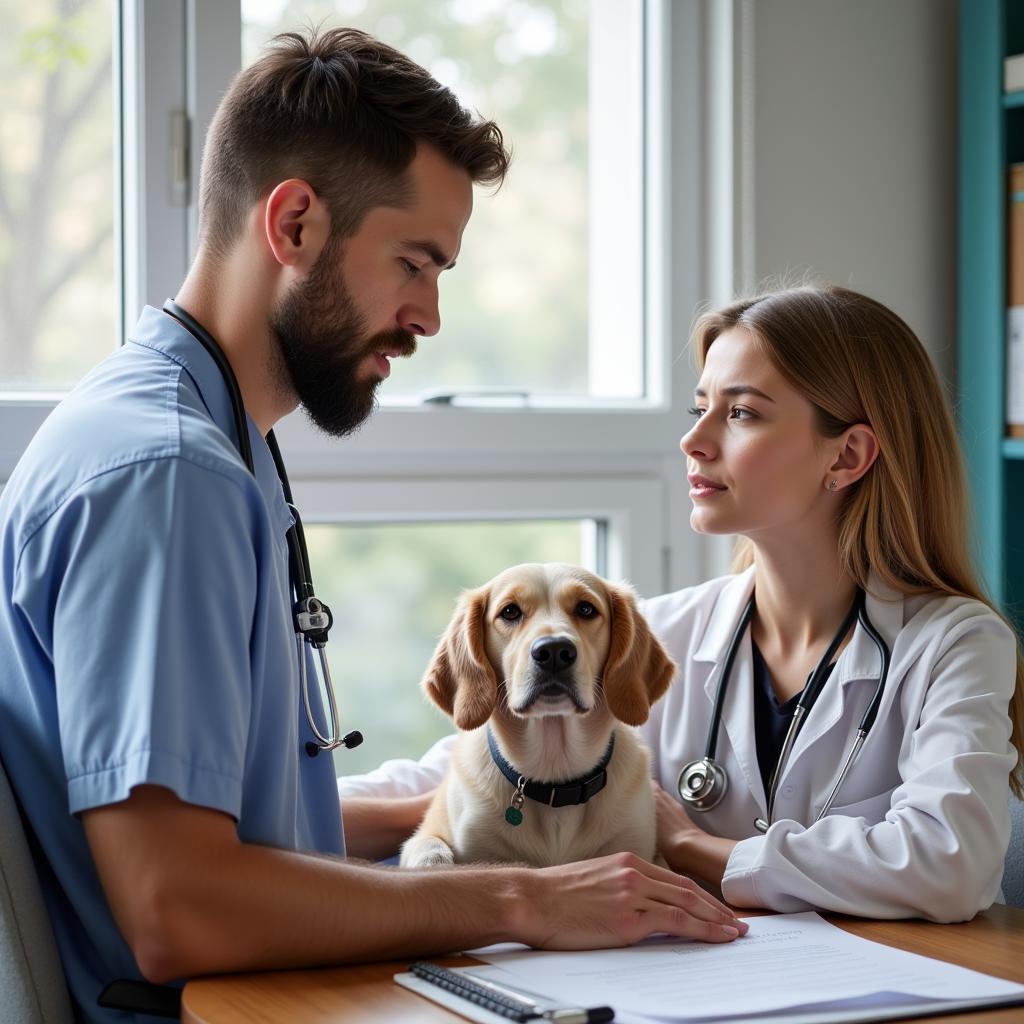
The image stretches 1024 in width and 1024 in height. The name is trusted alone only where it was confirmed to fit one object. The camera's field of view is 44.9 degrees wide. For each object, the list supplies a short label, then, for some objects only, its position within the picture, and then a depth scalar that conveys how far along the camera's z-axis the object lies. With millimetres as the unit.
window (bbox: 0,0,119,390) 2037
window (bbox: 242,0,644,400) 2406
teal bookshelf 2463
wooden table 995
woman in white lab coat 1588
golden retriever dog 1532
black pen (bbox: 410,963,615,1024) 960
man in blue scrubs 1035
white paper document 1020
